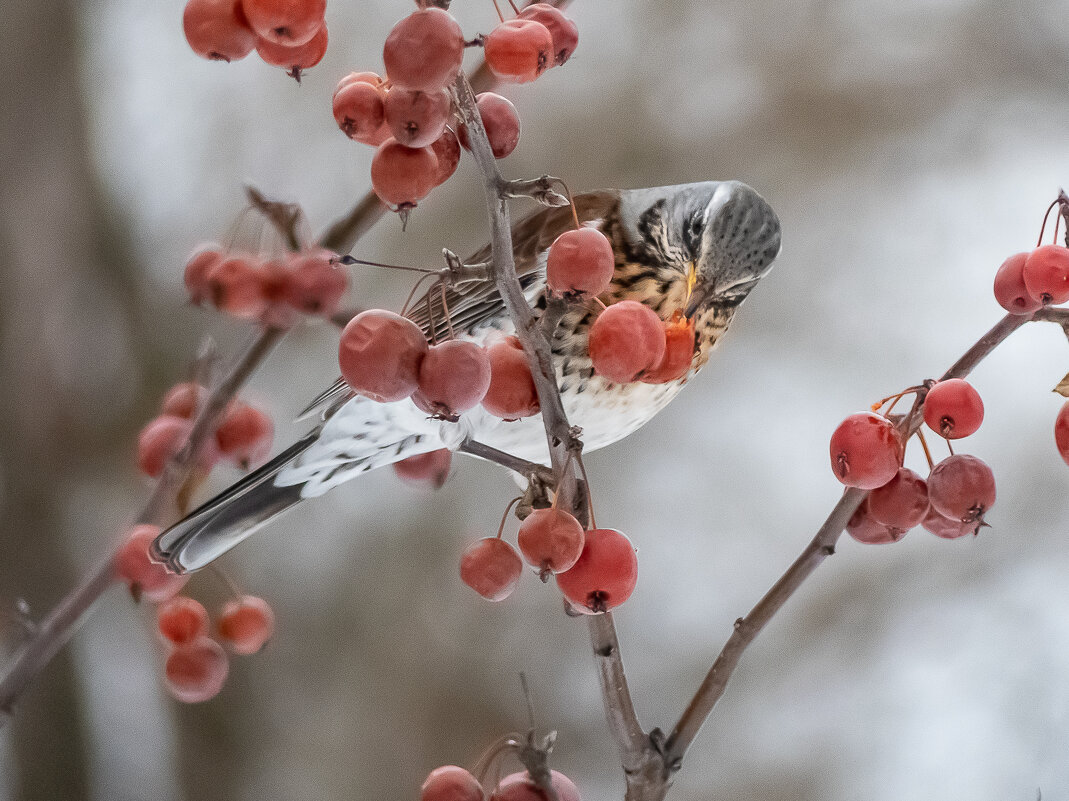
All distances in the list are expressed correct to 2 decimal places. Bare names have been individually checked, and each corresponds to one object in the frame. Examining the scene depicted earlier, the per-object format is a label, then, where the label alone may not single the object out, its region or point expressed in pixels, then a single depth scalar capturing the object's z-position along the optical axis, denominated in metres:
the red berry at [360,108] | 4.01
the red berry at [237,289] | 4.21
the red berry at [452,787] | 4.08
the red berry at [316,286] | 4.21
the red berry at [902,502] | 4.07
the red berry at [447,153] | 4.02
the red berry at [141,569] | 4.19
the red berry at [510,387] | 4.04
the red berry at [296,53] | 4.03
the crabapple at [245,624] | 4.23
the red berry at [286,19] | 4.00
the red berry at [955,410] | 4.04
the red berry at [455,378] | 4.01
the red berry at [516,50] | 4.02
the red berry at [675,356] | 4.06
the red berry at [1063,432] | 4.07
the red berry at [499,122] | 4.05
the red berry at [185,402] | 4.28
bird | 4.26
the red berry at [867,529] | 4.09
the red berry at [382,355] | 4.01
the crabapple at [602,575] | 4.03
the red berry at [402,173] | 4.01
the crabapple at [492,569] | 4.10
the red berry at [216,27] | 4.02
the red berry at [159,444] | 4.24
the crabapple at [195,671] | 4.20
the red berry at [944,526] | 4.08
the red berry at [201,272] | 4.24
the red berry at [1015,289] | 4.06
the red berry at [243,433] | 4.25
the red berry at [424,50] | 3.97
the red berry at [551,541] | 4.02
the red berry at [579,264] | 4.01
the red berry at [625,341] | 4.03
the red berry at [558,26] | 4.06
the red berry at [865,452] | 4.05
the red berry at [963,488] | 4.06
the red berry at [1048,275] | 4.05
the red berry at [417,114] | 3.99
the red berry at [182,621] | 4.21
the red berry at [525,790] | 4.07
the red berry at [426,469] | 4.28
